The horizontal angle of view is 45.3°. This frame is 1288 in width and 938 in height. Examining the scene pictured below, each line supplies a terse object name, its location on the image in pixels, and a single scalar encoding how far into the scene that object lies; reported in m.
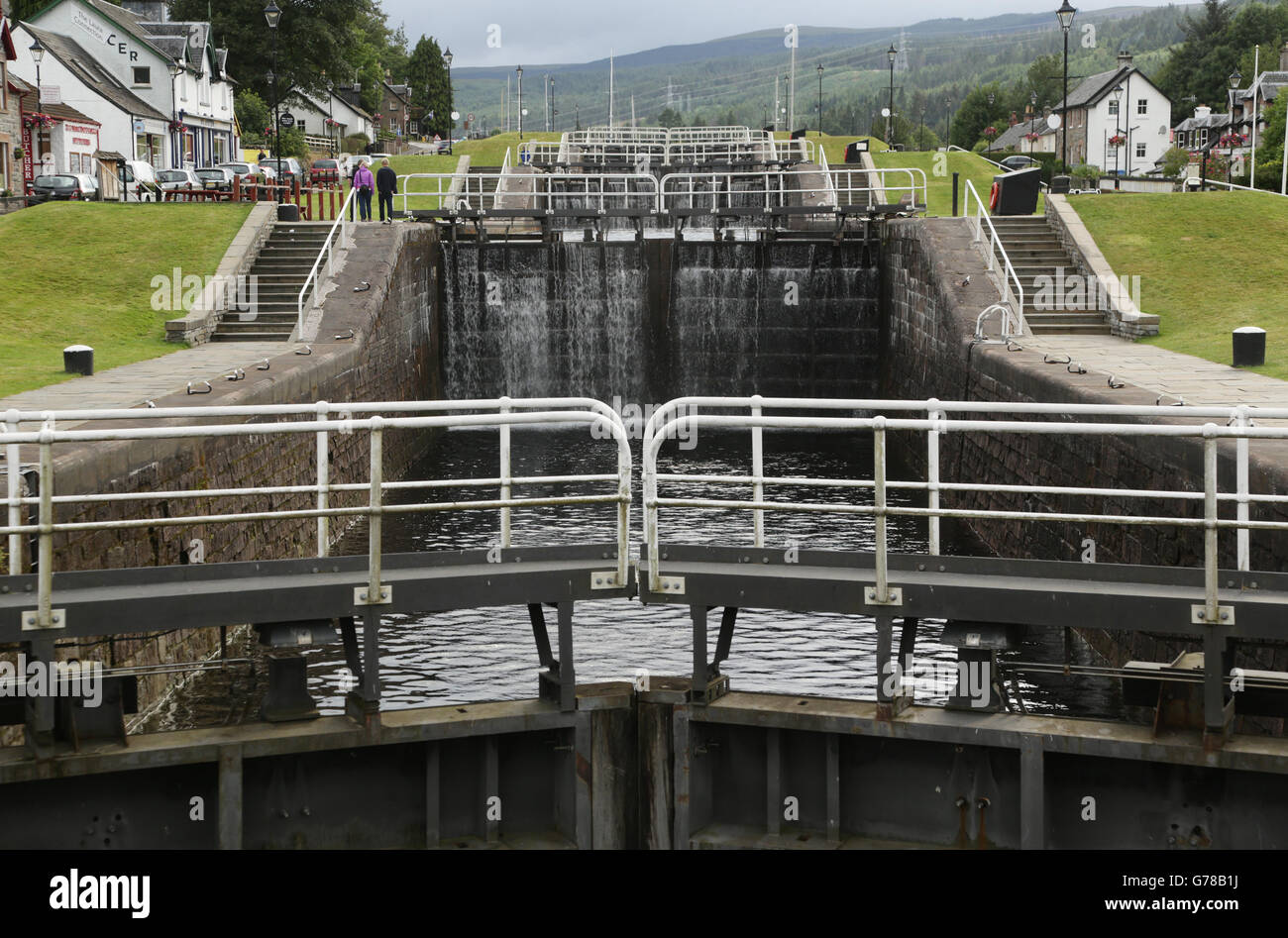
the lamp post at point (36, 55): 60.03
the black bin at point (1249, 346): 19.47
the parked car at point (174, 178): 49.41
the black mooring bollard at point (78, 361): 19.53
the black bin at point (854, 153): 48.53
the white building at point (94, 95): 66.81
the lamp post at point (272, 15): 36.44
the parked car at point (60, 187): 43.97
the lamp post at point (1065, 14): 36.88
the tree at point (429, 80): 131.75
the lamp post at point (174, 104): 73.86
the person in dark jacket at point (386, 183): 32.62
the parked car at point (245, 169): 52.54
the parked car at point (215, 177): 49.72
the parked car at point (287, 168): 43.24
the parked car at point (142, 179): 42.49
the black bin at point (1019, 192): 31.64
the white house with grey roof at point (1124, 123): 111.56
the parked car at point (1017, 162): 44.56
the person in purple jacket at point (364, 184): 32.66
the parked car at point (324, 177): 42.22
